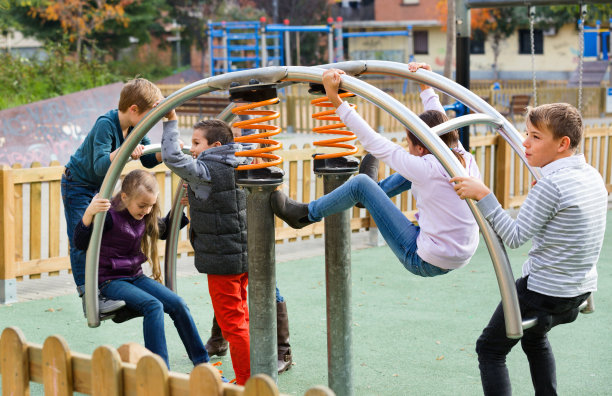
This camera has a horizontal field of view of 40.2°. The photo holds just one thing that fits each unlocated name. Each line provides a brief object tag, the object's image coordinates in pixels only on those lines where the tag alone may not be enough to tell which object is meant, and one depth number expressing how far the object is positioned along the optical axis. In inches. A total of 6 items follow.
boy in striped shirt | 130.5
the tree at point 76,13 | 1251.8
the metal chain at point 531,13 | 297.9
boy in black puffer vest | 165.0
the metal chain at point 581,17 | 287.1
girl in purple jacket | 164.1
